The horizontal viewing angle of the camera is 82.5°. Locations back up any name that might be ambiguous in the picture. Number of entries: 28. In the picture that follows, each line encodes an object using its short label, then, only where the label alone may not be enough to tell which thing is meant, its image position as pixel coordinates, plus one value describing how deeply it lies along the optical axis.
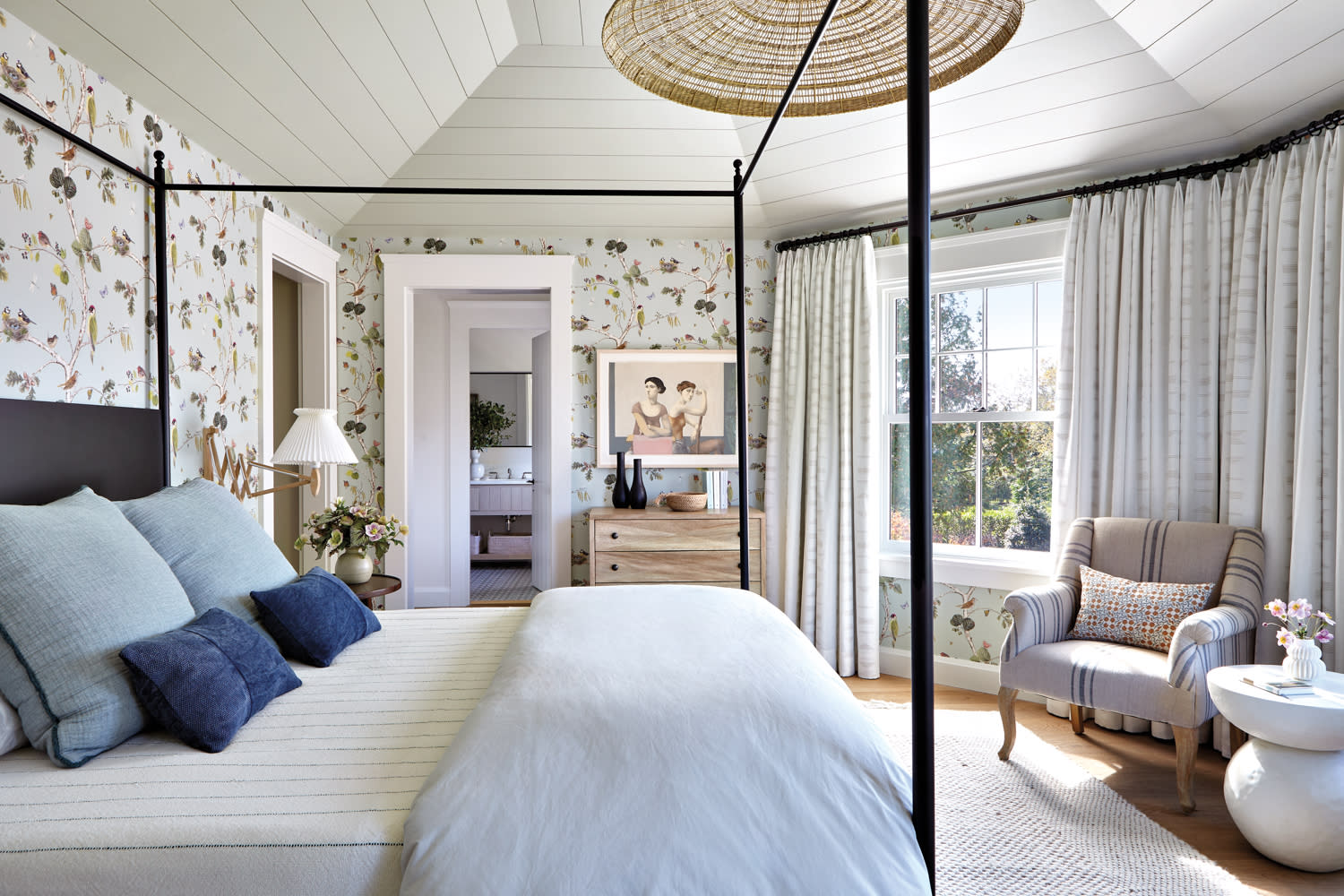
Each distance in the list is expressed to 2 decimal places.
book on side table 2.21
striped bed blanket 1.08
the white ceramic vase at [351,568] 3.07
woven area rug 2.11
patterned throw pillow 2.80
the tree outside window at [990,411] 3.67
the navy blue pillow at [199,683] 1.37
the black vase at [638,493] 4.14
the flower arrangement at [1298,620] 2.31
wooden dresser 3.90
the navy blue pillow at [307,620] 1.84
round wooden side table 2.96
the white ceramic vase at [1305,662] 2.27
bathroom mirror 7.39
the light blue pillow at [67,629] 1.33
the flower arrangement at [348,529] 3.04
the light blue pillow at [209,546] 1.80
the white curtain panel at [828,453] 3.94
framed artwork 4.31
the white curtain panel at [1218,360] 2.65
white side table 2.11
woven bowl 4.01
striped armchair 2.50
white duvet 1.08
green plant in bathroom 7.25
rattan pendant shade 1.83
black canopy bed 1.09
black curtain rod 2.66
